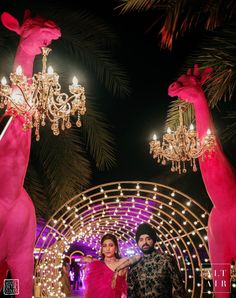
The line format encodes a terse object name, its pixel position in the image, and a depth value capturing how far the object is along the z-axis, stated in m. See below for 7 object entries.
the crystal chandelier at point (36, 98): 3.63
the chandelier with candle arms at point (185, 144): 4.73
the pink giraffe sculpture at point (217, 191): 4.43
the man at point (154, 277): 2.94
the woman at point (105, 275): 3.99
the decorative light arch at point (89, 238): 5.53
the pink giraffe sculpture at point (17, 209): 3.61
